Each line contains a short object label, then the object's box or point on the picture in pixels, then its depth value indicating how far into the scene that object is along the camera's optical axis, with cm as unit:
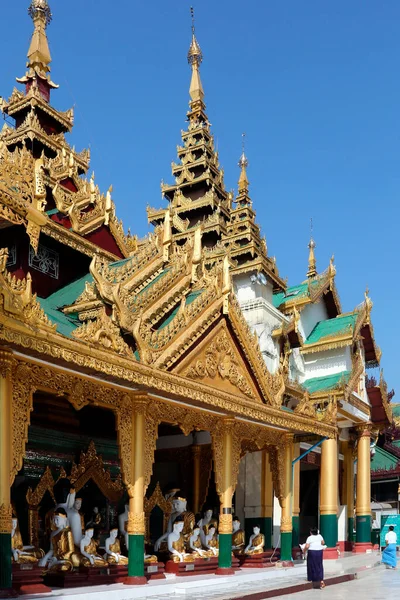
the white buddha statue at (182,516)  1272
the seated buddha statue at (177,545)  1184
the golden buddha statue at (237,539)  1424
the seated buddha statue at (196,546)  1238
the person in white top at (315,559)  1183
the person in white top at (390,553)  1705
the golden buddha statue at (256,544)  1402
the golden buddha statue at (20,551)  889
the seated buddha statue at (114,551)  1052
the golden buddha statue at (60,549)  969
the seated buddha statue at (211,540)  1322
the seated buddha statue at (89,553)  995
